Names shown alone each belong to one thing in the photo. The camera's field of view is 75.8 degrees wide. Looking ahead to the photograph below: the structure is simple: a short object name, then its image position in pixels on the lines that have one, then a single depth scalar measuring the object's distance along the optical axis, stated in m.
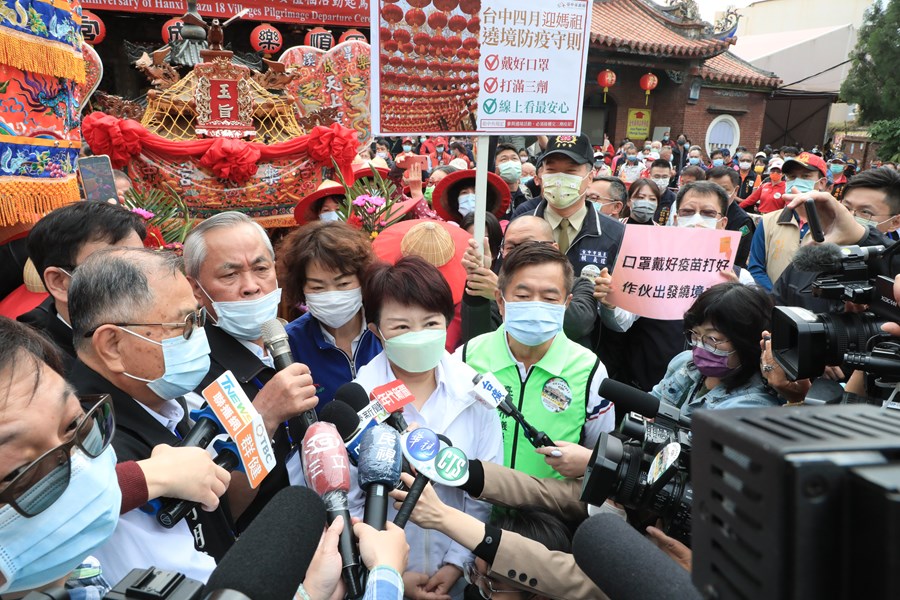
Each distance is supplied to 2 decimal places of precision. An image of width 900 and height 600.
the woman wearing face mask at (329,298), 2.33
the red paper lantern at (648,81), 17.88
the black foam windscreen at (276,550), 0.88
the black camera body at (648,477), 1.45
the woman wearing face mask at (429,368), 1.92
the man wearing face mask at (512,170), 6.40
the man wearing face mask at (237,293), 2.01
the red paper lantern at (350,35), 14.06
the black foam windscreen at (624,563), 0.98
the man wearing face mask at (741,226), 4.73
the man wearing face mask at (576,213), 3.31
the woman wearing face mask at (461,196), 4.53
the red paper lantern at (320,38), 14.35
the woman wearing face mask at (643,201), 4.76
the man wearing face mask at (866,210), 2.82
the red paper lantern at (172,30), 13.20
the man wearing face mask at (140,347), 1.44
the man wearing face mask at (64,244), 2.10
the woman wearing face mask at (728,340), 2.04
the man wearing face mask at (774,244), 3.87
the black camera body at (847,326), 1.46
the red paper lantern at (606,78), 16.78
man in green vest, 2.09
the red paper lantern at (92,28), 11.98
